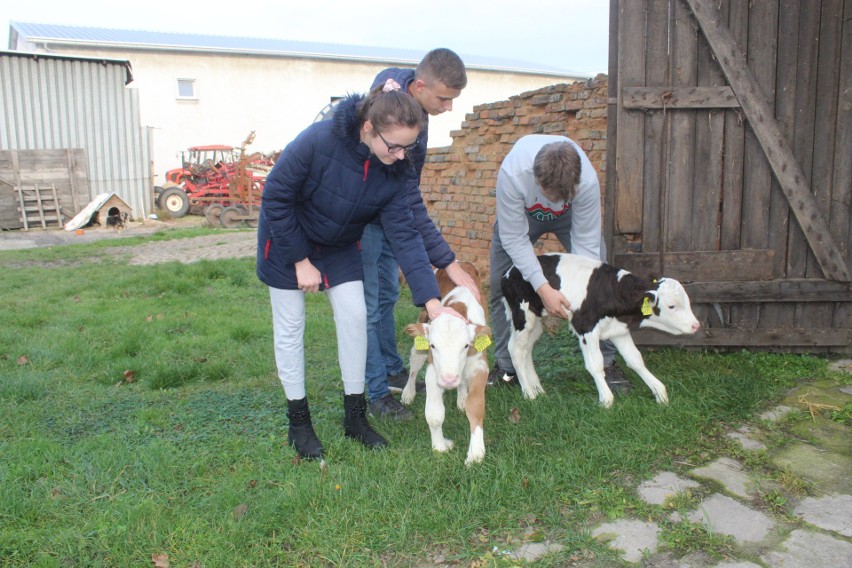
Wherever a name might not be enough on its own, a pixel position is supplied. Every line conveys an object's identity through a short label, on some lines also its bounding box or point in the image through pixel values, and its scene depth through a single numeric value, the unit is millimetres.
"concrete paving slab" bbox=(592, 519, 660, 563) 2822
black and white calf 4254
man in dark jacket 3973
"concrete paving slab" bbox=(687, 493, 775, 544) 2926
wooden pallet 18828
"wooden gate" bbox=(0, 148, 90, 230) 18689
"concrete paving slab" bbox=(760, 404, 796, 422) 4121
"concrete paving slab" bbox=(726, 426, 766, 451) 3750
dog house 18562
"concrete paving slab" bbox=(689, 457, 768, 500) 3296
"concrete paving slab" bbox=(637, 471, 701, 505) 3230
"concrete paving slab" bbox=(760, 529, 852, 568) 2709
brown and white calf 3461
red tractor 19031
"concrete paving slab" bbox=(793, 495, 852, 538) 2973
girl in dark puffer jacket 3404
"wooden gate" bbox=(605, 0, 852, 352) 4945
